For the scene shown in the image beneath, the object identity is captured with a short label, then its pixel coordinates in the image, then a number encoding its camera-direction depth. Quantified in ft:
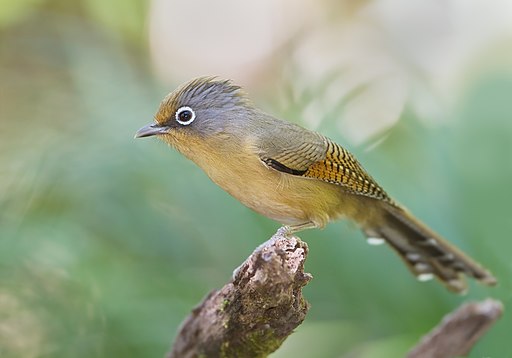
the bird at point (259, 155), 19.92
